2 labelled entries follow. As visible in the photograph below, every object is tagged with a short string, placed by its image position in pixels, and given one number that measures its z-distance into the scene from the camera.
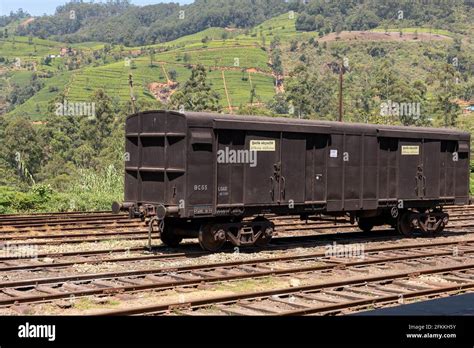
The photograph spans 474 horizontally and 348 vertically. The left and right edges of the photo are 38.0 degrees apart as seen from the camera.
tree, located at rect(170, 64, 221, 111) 74.81
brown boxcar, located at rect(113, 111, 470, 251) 17.36
